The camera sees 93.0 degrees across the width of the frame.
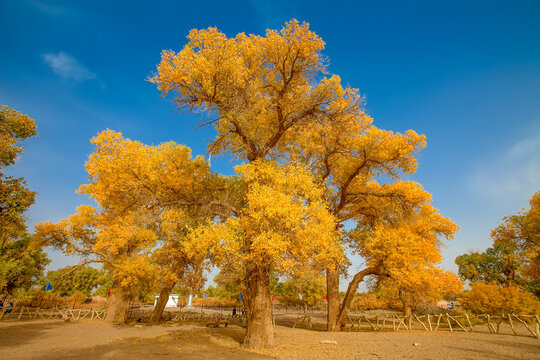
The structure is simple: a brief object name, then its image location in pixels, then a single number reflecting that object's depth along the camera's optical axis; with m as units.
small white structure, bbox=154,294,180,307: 43.00
